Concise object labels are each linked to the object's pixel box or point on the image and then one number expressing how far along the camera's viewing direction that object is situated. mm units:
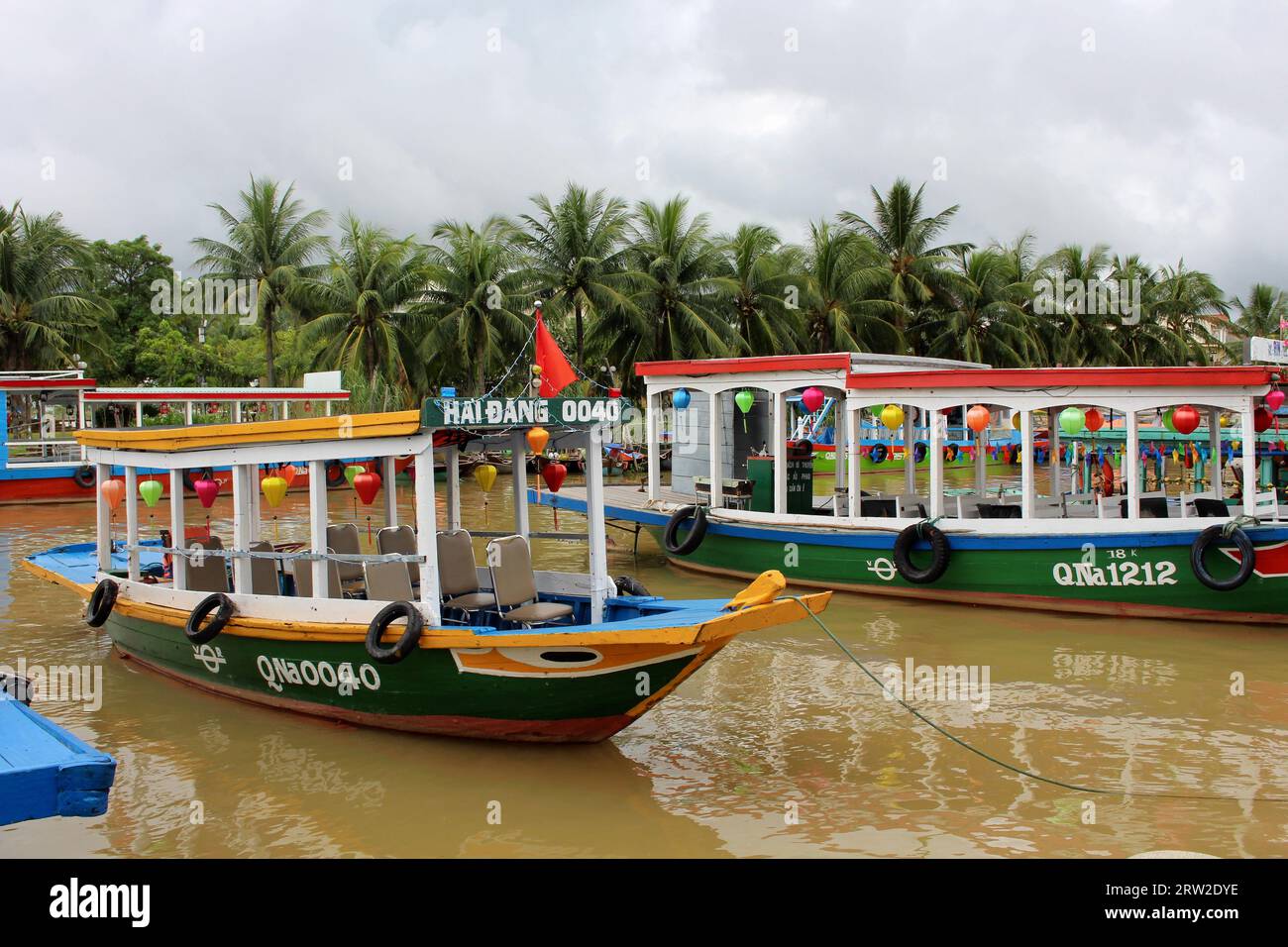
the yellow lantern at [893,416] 13445
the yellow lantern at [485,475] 9608
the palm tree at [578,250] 29859
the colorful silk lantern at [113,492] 10227
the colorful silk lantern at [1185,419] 12234
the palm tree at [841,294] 31375
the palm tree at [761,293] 31328
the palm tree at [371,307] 31266
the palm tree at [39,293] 32719
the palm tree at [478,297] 30500
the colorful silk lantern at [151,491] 9984
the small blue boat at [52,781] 4652
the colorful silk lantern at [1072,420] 12455
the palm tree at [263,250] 32594
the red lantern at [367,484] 9227
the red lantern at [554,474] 9469
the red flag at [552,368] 9164
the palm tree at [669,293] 30453
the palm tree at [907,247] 32719
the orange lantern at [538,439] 8602
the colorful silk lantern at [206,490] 9443
